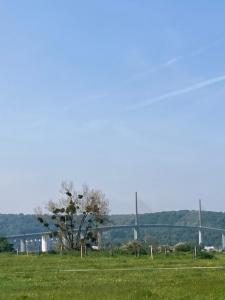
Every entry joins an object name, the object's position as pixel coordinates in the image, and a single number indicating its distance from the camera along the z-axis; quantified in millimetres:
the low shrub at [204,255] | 51644
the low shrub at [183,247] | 67469
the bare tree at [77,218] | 63438
